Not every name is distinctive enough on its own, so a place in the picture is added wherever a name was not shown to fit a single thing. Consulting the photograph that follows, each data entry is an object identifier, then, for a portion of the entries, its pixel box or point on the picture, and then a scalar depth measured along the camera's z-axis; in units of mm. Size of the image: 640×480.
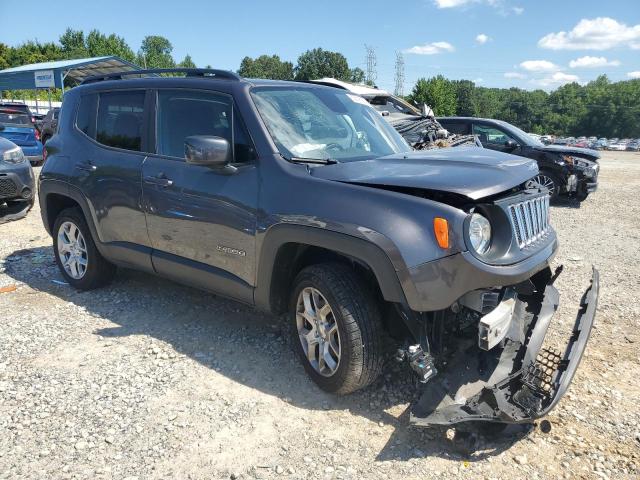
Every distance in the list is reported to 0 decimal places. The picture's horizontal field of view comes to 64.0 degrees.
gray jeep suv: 2643
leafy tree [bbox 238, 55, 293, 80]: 99788
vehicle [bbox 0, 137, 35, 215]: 7535
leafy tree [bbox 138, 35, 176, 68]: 111138
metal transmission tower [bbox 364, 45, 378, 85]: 90762
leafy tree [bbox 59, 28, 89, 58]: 91438
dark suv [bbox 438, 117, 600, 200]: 10422
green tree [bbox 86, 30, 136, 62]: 91125
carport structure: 26297
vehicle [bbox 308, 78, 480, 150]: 8914
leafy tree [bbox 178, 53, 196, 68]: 110238
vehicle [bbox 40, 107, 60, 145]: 13997
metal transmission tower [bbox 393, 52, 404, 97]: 97700
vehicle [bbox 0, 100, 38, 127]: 14719
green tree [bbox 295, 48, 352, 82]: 87938
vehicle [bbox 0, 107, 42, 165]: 13609
